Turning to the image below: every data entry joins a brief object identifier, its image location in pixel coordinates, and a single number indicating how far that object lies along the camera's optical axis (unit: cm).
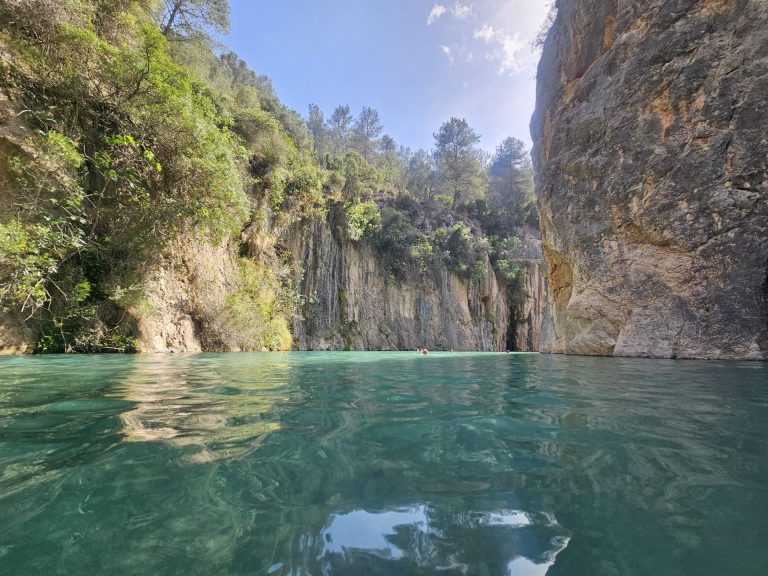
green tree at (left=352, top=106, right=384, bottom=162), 4206
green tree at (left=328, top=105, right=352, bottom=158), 4194
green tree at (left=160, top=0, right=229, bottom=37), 1552
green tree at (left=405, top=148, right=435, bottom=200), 3878
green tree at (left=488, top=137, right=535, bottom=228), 3535
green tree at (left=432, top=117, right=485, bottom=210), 3519
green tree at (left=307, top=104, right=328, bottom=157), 4222
